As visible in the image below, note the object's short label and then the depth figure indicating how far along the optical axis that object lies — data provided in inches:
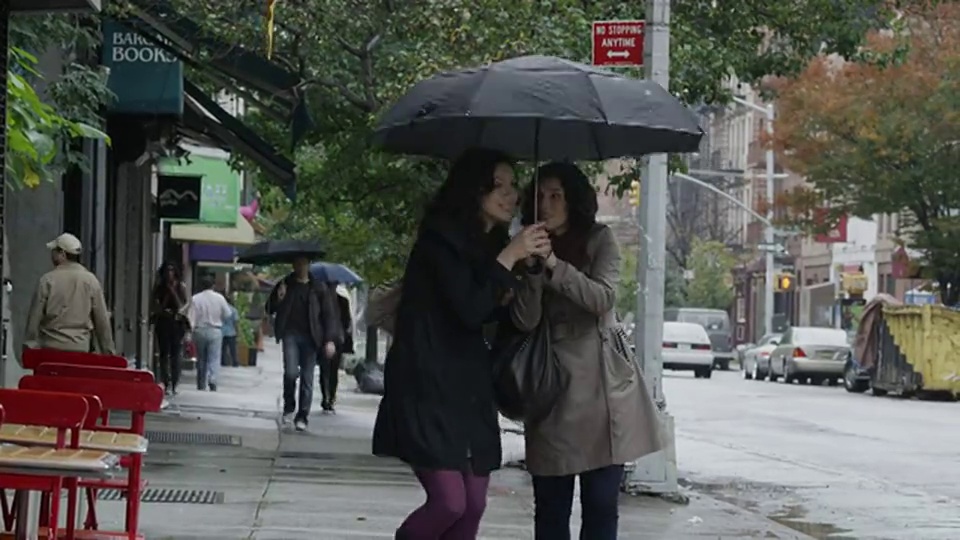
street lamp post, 2605.3
